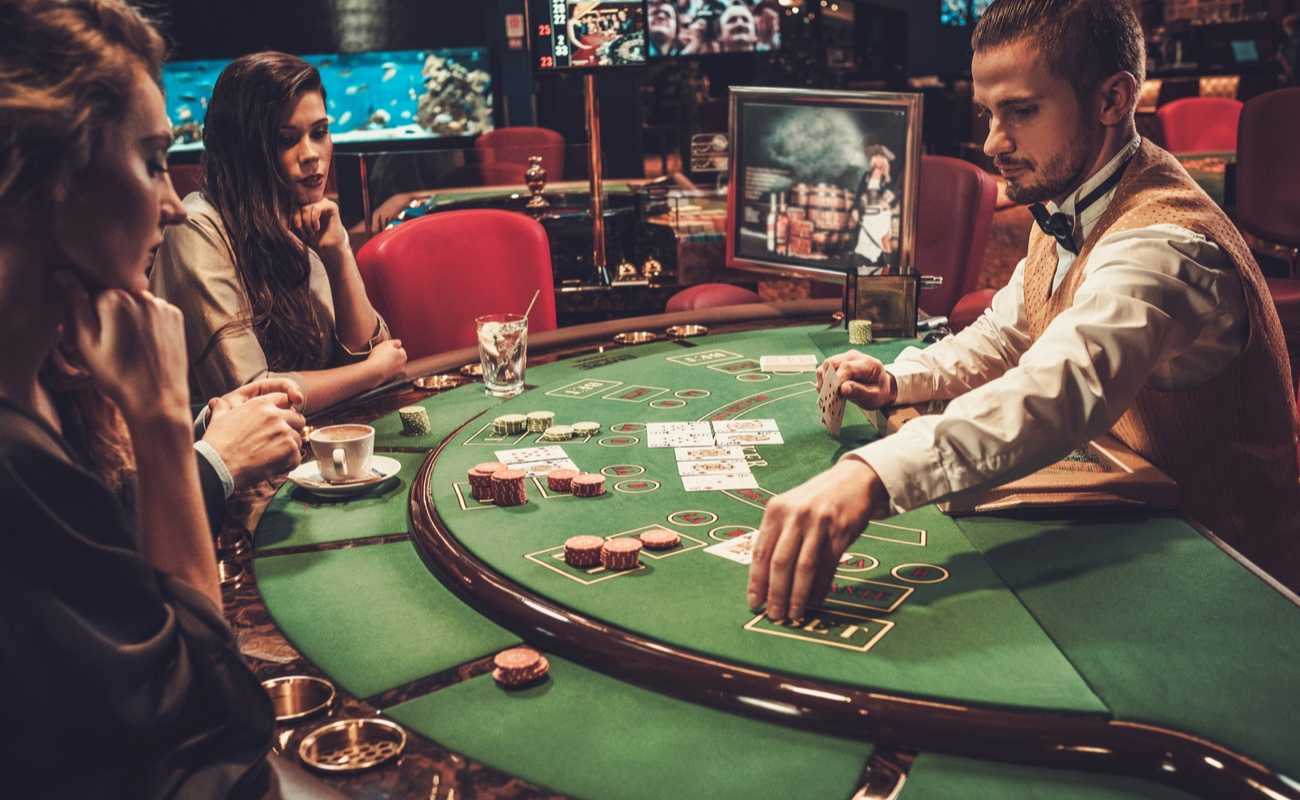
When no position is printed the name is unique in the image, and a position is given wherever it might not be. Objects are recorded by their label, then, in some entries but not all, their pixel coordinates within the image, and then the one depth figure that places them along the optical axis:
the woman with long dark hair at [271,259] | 2.59
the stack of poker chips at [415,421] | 2.20
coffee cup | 1.87
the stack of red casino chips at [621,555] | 1.47
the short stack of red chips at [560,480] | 1.78
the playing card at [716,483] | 1.79
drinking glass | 2.36
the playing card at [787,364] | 2.53
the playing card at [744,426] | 2.07
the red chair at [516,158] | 5.62
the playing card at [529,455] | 1.94
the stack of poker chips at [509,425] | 2.10
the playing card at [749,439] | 2.01
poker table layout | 1.08
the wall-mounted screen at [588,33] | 4.28
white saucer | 1.85
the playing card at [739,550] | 1.51
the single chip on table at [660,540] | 1.54
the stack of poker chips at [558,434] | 2.05
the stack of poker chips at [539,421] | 2.11
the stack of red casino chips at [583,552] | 1.48
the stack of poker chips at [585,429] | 2.07
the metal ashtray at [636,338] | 2.90
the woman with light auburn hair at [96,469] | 0.87
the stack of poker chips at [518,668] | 1.24
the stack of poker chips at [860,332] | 2.75
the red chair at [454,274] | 3.25
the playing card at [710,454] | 1.92
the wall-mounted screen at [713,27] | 10.20
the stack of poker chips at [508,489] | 1.72
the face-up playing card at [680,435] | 2.01
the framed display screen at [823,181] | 3.14
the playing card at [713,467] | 1.85
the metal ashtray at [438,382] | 2.57
